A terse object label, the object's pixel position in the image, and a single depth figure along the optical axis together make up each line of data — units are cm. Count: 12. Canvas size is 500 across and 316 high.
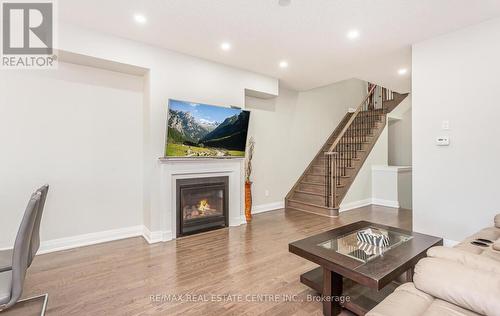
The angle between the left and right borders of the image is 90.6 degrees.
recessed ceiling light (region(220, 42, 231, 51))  344
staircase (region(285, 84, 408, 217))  510
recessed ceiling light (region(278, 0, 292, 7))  247
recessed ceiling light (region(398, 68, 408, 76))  434
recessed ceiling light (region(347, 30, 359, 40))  306
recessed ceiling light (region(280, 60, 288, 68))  406
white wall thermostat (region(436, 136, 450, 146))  315
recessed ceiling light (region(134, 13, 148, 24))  275
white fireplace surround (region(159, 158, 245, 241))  359
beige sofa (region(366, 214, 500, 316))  107
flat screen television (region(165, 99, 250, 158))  354
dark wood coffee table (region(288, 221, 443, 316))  169
